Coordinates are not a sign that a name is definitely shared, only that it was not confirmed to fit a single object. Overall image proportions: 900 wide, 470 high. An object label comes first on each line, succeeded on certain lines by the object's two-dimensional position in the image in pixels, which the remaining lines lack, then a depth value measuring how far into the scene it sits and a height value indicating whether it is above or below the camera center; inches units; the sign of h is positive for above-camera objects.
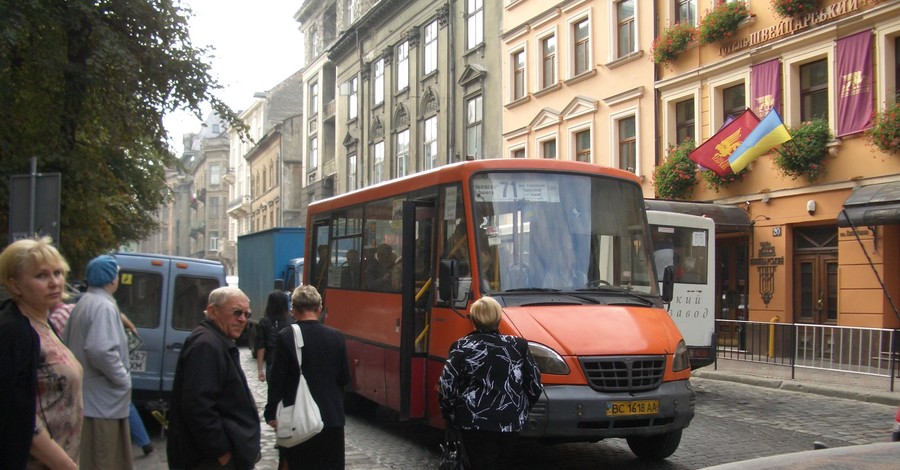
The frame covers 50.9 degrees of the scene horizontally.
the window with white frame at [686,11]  964.6 +264.4
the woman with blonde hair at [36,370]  144.2 -17.6
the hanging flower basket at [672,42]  948.6 +229.7
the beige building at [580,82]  1031.0 +222.8
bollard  666.2 -49.5
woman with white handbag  245.6 -31.2
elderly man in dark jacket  189.8 -29.2
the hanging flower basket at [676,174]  940.6 +94.0
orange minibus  315.6 -9.6
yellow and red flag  808.9 +109.9
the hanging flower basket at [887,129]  709.3 +106.1
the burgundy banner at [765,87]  845.2 +164.3
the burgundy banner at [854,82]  749.9 +150.4
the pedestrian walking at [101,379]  240.5 -29.8
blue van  435.8 -20.5
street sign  418.3 +26.4
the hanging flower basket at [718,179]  885.2 +84.4
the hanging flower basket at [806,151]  788.0 +99.7
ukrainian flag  772.6 +106.8
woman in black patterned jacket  249.1 -32.0
